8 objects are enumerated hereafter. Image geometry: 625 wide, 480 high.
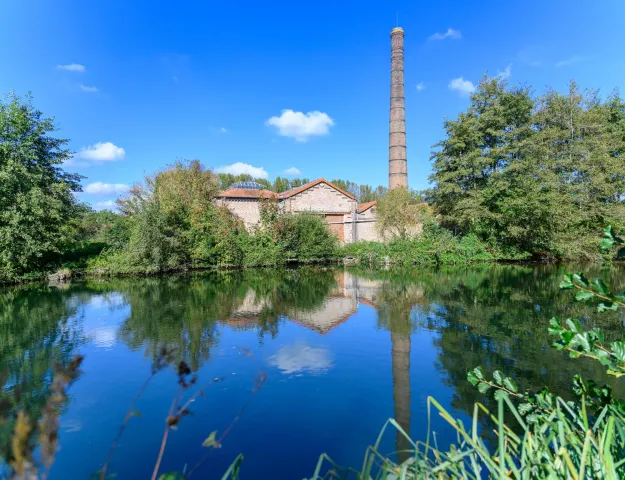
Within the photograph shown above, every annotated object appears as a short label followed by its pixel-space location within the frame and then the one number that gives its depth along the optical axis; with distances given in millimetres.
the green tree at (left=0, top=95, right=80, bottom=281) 16594
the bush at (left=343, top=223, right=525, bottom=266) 24172
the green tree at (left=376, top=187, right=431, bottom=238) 25141
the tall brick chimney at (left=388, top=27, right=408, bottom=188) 29891
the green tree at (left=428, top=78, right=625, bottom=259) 22812
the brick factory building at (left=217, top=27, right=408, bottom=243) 29562
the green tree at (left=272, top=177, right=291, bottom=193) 63156
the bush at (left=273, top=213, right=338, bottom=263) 23391
